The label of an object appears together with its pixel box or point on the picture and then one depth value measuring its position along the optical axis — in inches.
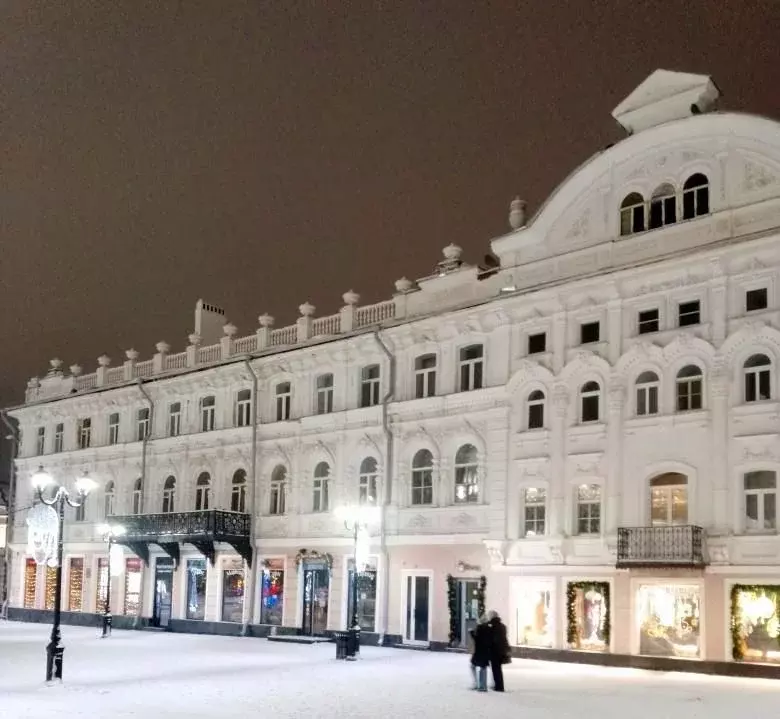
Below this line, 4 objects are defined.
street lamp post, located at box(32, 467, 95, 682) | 872.9
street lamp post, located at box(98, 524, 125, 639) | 1500.1
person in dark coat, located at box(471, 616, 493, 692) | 826.2
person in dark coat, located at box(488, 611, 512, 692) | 827.4
